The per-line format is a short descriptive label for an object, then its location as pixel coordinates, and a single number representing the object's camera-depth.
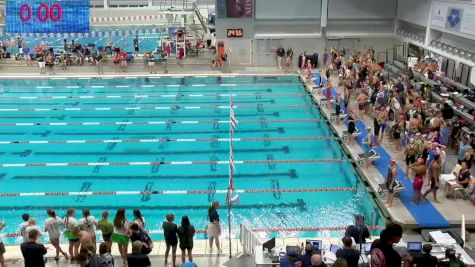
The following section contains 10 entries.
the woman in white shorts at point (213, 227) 7.68
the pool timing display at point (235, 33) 23.20
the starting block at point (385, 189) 9.98
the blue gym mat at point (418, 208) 9.16
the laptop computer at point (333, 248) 7.13
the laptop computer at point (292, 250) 6.45
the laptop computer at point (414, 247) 6.88
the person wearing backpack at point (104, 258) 5.97
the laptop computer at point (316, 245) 6.77
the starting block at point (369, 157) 11.88
